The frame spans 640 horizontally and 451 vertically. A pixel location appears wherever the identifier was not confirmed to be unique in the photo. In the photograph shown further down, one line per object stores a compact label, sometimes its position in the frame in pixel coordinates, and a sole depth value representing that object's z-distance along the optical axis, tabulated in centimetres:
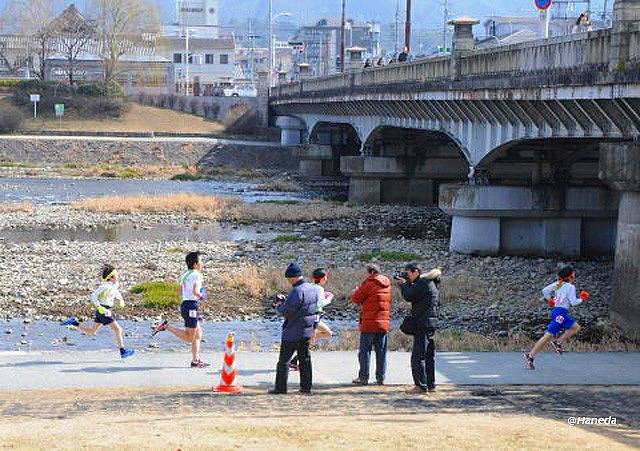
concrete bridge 2312
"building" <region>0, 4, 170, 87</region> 11294
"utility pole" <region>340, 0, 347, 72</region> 7950
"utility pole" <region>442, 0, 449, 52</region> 8066
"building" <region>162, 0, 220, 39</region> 17174
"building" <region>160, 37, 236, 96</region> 13788
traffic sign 2902
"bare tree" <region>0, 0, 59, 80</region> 11482
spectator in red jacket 1603
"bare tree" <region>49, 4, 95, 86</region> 11462
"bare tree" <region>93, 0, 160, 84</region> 10631
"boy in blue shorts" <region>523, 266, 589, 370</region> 1700
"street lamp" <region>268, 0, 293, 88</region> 10575
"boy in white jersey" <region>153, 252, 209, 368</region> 1683
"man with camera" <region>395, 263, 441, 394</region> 1543
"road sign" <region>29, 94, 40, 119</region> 8938
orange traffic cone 1538
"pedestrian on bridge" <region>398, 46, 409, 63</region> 5338
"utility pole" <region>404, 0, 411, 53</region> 5918
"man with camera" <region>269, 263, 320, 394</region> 1534
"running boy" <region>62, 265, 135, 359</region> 1734
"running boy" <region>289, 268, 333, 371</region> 1580
